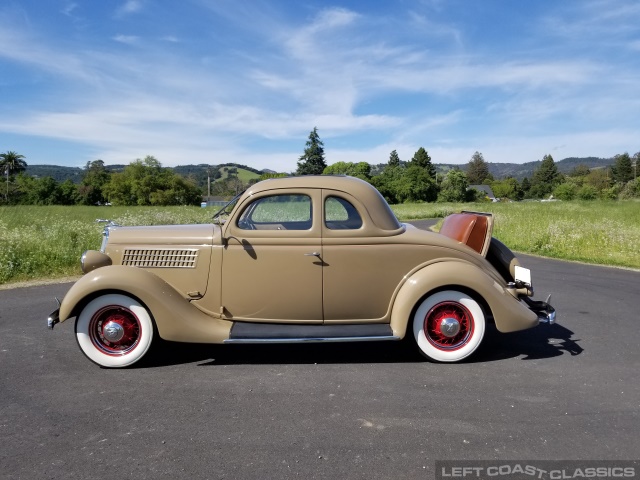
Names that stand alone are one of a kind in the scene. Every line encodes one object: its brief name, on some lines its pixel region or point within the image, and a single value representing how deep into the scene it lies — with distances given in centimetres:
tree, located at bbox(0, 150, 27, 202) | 10194
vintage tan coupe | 391
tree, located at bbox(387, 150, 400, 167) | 10501
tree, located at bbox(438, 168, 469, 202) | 8919
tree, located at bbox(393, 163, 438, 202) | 8306
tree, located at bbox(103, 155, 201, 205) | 9094
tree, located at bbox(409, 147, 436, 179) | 9950
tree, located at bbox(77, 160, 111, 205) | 9056
